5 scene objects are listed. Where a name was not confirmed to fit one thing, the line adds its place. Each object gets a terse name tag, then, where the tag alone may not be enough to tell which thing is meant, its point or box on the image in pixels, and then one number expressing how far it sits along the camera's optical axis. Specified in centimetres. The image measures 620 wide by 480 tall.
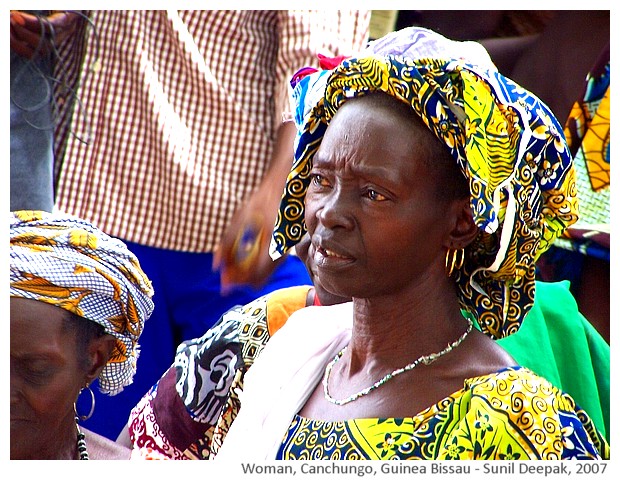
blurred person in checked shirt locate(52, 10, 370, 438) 781
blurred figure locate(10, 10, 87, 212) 766
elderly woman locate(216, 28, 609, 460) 423
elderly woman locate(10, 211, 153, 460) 529
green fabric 602
